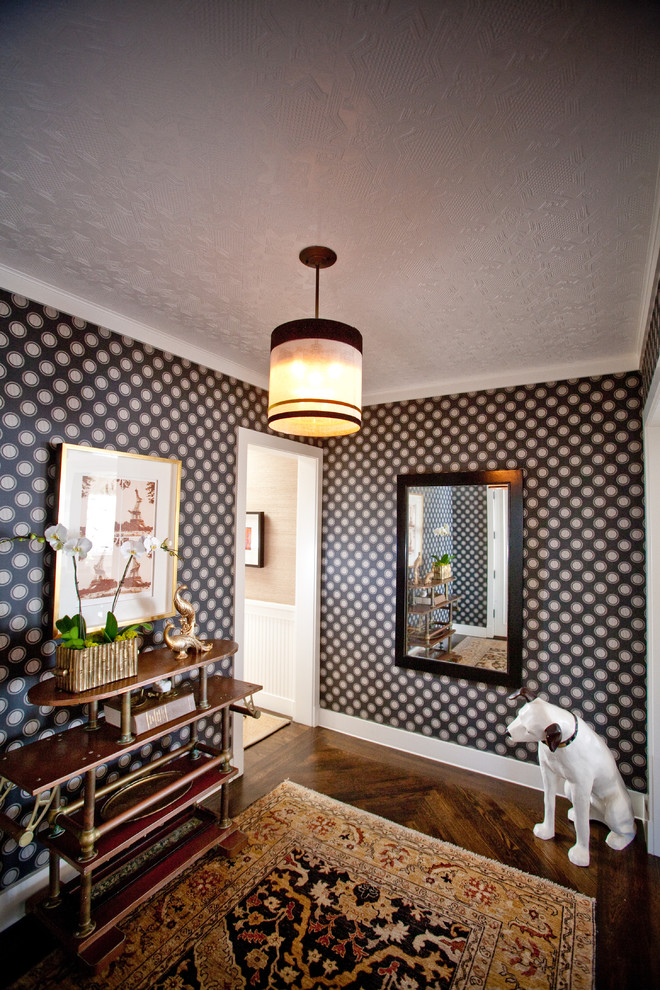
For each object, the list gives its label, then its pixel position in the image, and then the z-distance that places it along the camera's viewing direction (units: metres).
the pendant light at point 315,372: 1.50
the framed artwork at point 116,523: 2.17
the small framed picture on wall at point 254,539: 4.46
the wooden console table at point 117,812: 1.73
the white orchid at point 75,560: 1.84
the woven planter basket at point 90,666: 1.79
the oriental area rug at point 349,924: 1.71
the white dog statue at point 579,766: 2.33
